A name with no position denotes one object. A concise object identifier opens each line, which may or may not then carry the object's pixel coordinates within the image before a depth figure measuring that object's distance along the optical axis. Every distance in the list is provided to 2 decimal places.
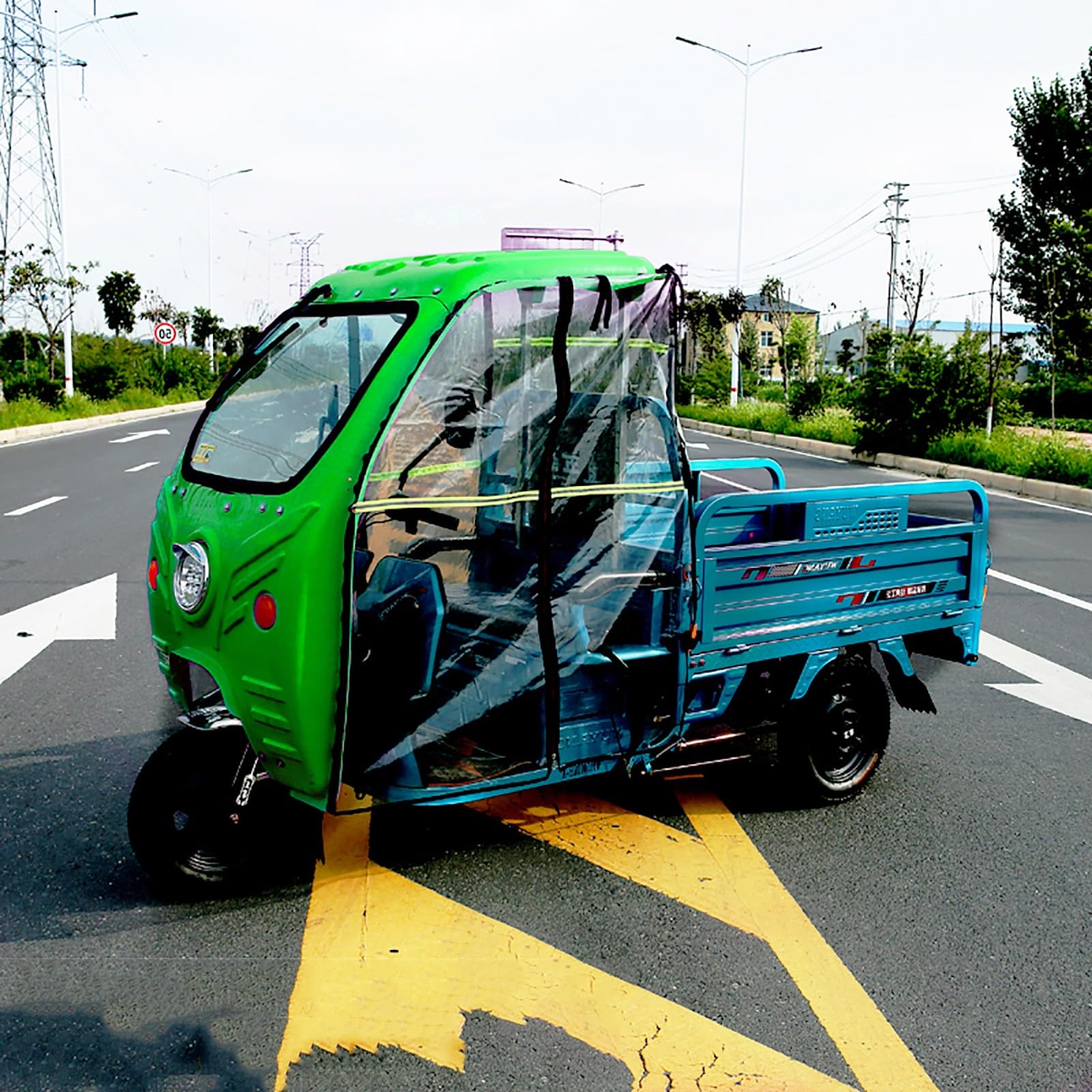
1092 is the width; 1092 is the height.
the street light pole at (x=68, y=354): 32.28
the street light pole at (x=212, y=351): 52.97
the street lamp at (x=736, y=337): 36.38
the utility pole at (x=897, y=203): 52.78
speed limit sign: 43.38
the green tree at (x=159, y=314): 51.53
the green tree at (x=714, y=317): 39.34
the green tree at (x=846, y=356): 56.04
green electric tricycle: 3.38
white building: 42.82
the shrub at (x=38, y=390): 31.12
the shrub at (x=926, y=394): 22.00
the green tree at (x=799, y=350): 37.66
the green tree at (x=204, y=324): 56.12
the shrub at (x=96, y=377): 36.56
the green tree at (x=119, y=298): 47.59
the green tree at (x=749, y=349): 54.47
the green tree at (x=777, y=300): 41.02
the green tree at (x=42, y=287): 31.80
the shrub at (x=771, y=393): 49.32
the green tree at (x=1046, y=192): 37.56
